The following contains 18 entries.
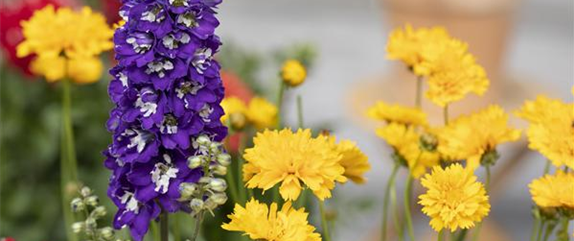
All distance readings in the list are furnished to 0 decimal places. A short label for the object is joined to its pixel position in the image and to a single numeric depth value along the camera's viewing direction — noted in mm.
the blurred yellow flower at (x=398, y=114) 1220
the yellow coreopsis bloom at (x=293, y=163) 1080
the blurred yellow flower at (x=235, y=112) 1252
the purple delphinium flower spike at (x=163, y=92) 1076
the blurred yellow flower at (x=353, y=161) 1138
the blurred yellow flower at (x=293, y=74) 1242
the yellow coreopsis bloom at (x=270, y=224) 1060
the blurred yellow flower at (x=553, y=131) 1122
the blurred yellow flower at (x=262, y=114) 1250
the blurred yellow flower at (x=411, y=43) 1209
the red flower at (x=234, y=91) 1568
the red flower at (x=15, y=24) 1634
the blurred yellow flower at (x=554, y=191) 1109
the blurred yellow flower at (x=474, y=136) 1154
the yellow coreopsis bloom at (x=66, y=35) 1248
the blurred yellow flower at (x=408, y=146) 1178
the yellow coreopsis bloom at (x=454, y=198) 1078
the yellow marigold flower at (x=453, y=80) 1171
